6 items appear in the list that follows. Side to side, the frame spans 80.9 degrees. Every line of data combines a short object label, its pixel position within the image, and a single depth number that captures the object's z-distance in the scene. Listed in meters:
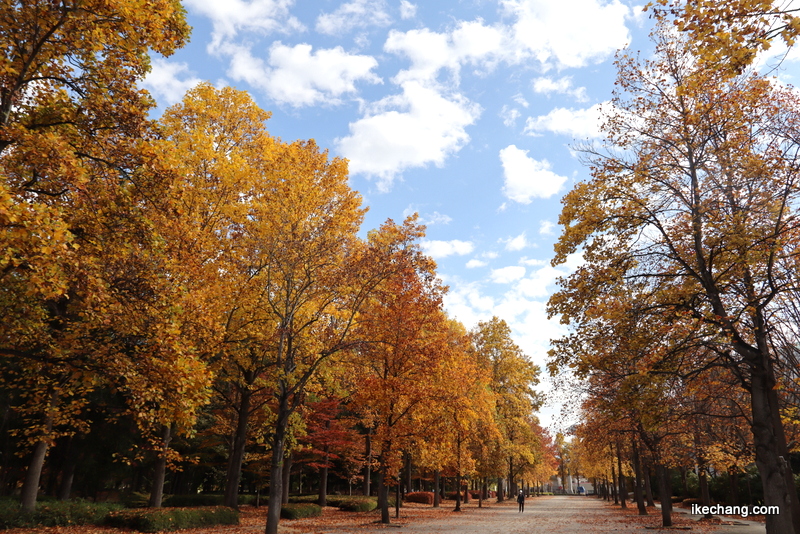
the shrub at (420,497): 42.62
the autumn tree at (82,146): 7.12
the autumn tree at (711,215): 10.56
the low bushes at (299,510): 22.77
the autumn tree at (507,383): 40.34
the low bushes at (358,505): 28.31
